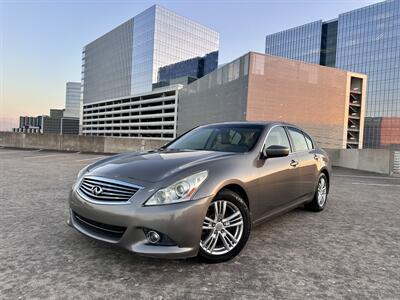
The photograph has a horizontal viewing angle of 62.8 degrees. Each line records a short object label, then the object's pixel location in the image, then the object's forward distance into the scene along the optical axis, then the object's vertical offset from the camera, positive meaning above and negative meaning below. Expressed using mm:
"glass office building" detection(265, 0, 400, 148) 88062 +28776
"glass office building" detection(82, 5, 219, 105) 102750 +31135
